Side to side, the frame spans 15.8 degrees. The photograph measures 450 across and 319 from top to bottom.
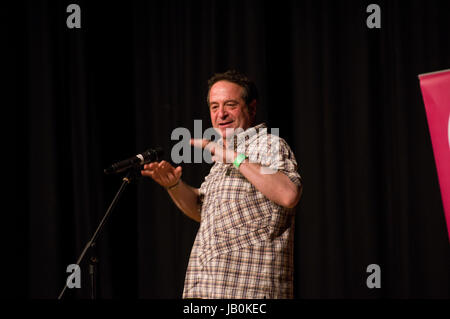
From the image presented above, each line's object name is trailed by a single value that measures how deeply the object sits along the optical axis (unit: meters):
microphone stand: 4.95
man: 4.87
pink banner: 4.72
